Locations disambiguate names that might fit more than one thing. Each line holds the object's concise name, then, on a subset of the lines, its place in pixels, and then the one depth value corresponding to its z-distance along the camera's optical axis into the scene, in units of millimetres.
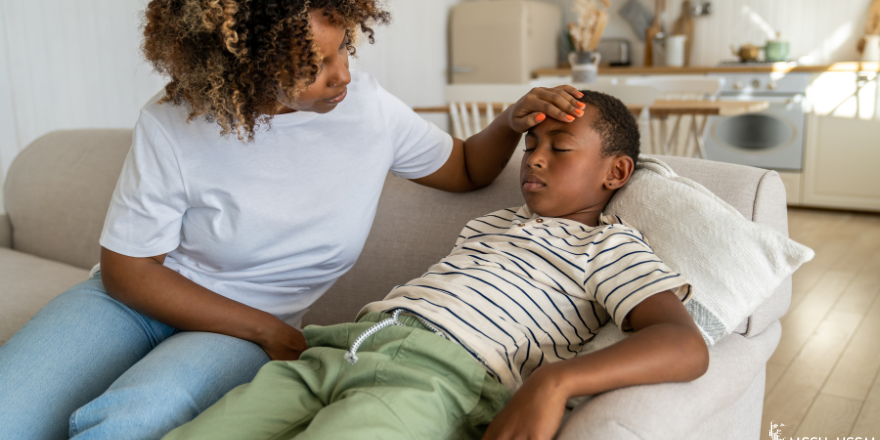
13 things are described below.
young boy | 780
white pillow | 938
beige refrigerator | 4266
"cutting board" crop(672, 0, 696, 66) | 4559
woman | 949
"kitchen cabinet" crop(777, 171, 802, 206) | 4070
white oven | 3957
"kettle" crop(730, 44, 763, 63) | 4145
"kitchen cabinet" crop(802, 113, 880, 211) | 3863
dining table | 2537
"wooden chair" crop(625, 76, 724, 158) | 2973
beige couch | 789
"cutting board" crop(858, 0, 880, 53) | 3890
